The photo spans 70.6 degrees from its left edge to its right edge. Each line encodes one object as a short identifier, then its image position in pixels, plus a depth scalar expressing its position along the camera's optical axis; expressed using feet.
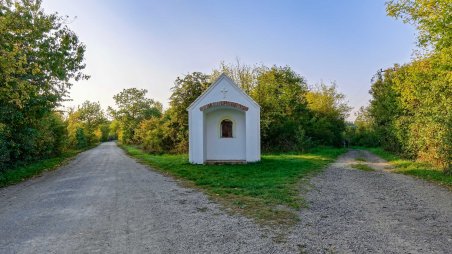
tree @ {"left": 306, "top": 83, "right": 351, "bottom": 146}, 118.42
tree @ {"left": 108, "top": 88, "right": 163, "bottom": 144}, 193.36
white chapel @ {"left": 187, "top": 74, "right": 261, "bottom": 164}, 54.80
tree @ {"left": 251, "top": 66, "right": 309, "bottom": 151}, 86.94
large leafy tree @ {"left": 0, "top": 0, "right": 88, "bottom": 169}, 36.17
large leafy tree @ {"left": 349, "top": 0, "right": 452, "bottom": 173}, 33.81
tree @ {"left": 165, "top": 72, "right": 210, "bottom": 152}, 86.74
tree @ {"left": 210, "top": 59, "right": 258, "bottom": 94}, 103.35
